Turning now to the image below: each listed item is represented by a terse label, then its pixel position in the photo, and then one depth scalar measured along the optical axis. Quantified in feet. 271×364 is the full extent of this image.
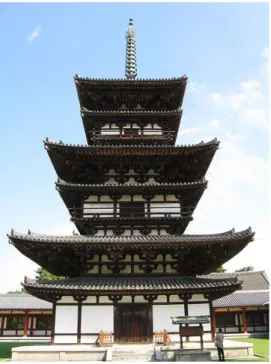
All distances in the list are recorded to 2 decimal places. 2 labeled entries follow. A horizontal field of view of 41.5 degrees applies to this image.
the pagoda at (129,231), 56.03
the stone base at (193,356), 47.01
